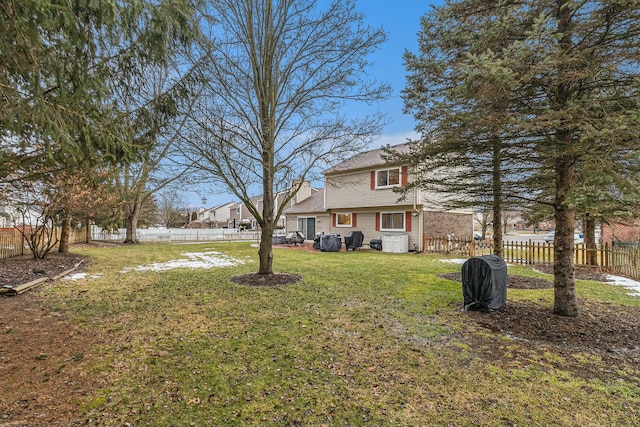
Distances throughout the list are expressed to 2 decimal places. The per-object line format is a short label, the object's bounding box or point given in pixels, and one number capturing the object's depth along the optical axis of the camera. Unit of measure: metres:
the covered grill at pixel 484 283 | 5.33
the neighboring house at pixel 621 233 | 12.43
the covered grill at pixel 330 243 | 16.66
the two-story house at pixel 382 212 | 16.30
